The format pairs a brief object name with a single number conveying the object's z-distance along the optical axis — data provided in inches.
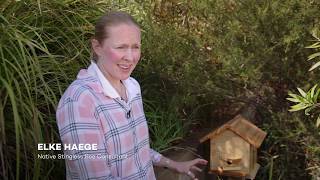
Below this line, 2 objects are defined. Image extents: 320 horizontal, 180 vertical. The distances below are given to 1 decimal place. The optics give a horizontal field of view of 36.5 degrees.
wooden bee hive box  101.3
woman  66.1
